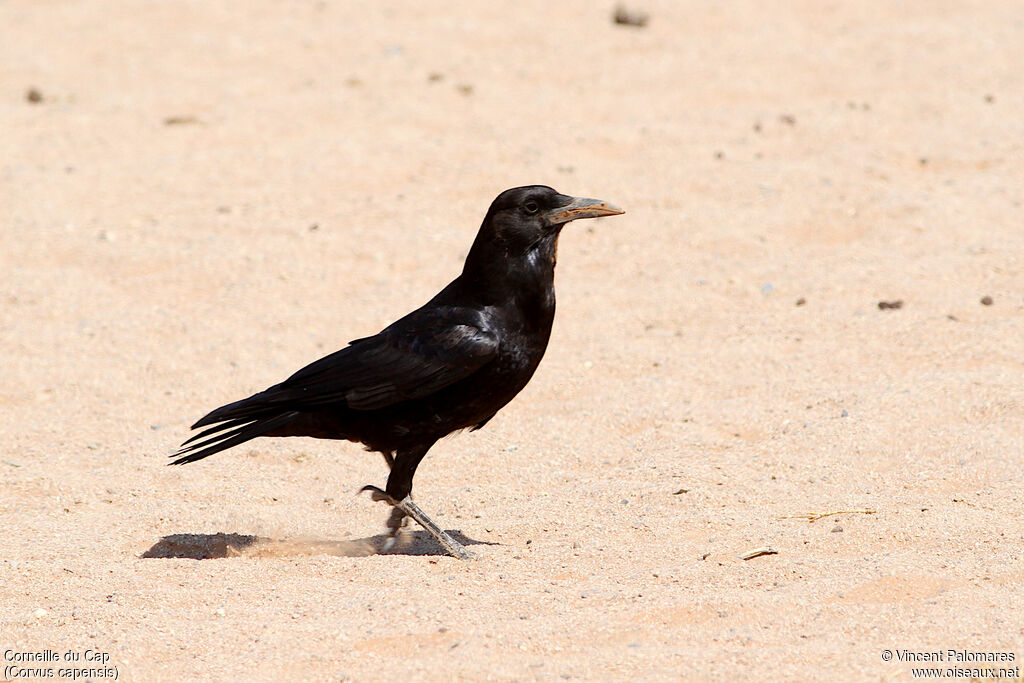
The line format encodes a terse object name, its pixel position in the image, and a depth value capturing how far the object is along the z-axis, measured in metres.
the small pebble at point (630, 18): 20.33
